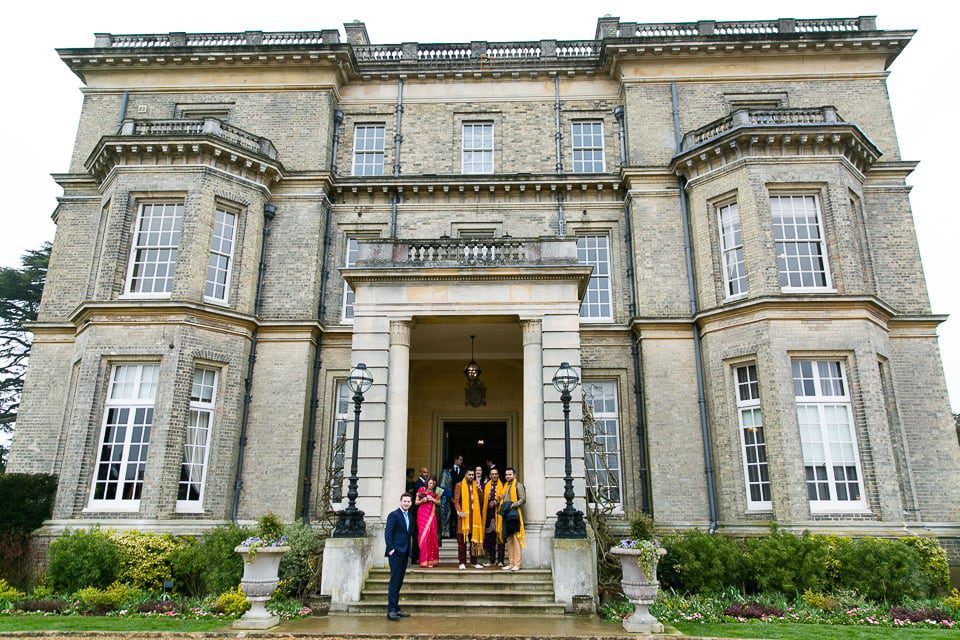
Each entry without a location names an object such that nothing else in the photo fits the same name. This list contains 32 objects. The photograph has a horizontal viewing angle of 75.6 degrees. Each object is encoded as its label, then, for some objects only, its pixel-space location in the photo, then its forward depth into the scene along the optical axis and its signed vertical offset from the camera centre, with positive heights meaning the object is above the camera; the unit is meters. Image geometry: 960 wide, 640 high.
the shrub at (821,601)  11.62 -2.09
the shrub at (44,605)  11.56 -2.18
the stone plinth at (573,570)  11.15 -1.45
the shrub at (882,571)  12.60 -1.65
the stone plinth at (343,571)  11.25 -1.50
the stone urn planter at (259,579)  10.20 -1.51
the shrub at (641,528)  14.50 -0.94
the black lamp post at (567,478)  11.51 +0.16
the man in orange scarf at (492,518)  12.77 -0.62
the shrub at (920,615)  11.11 -2.22
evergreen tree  36.53 +9.95
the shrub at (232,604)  11.30 -2.10
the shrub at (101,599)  11.56 -2.06
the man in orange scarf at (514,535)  12.11 -0.92
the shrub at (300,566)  12.36 -1.57
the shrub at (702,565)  13.24 -1.62
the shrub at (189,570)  13.49 -1.77
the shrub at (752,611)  11.30 -2.20
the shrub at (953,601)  11.83 -2.13
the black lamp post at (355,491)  11.78 -0.09
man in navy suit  10.33 -1.07
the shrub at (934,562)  13.77 -1.61
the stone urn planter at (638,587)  9.89 -1.57
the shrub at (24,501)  15.05 -0.37
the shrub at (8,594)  12.21 -2.09
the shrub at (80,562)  13.04 -1.57
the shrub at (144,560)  13.54 -1.58
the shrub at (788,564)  12.65 -1.53
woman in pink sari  12.59 -0.86
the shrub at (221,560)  13.00 -1.55
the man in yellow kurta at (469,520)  12.68 -0.66
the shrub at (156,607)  11.49 -2.19
